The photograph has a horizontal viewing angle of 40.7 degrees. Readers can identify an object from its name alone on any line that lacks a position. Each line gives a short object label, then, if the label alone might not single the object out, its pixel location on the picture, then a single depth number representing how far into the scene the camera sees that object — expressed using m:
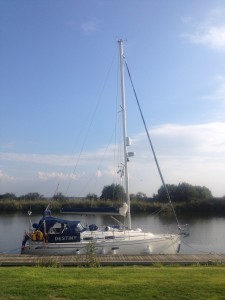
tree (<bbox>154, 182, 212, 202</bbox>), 58.31
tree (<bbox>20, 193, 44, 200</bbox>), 62.20
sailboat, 17.79
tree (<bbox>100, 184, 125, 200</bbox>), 44.59
